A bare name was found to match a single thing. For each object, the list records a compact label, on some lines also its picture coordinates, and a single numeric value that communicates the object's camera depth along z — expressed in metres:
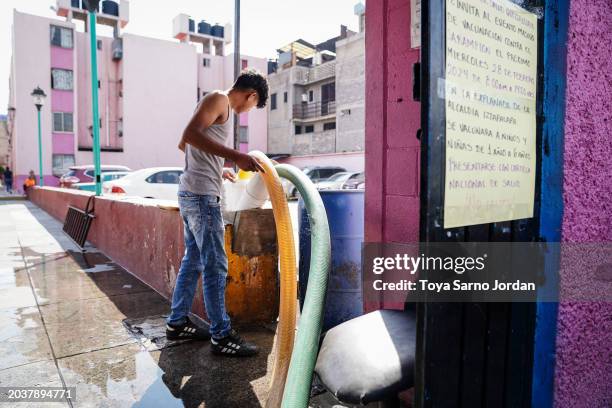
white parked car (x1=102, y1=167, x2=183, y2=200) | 10.63
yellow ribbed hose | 2.20
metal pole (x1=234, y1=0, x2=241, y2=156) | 12.23
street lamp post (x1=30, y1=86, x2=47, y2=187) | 17.25
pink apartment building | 26.00
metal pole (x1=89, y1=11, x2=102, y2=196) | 7.14
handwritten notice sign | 1.20
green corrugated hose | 1.77
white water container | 3.36
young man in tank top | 2.79
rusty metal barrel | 3.47
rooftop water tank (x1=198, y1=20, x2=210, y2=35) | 35.16
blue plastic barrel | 3.01
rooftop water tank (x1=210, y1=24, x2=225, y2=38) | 35.59
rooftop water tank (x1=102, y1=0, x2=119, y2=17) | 31.02
